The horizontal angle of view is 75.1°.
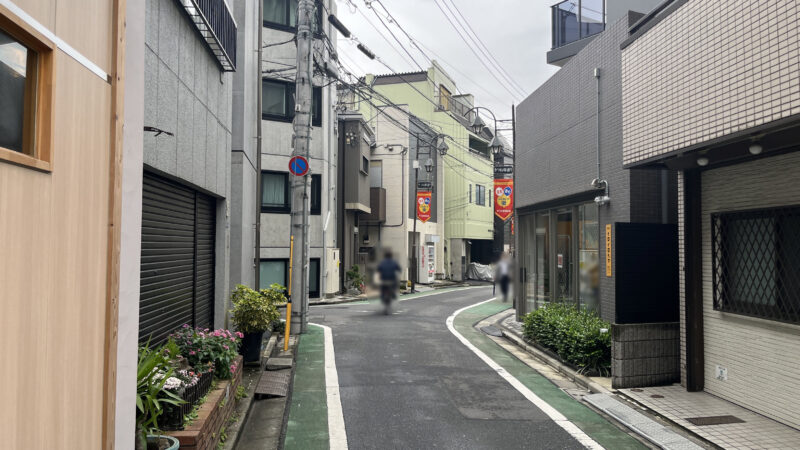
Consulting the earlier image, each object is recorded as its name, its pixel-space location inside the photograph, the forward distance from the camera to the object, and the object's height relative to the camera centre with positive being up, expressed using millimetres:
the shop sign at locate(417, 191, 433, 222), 13878 +1188
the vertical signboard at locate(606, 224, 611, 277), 10562 -211
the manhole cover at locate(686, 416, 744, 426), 7418 -2495
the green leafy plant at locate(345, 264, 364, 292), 27466 -1629
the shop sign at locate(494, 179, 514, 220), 15458 +1514
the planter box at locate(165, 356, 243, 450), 5027 -1925
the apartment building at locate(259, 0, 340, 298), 22891 +4061
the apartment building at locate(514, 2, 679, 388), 9500 +650
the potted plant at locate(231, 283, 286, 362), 10405 -1446
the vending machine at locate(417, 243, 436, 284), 20883 -994
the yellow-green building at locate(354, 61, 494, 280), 22898 +3652
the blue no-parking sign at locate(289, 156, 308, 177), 13359 +2080
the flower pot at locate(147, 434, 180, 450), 4805 -1832
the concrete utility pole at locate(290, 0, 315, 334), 12719 +2537
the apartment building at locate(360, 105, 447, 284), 12231 +3253
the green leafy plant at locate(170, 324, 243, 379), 6984 -1456
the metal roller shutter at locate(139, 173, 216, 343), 6594 -189
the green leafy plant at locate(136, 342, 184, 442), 4883 -1430
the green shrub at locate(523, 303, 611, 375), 10242 -1917
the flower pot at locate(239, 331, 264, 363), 10461 -2036
